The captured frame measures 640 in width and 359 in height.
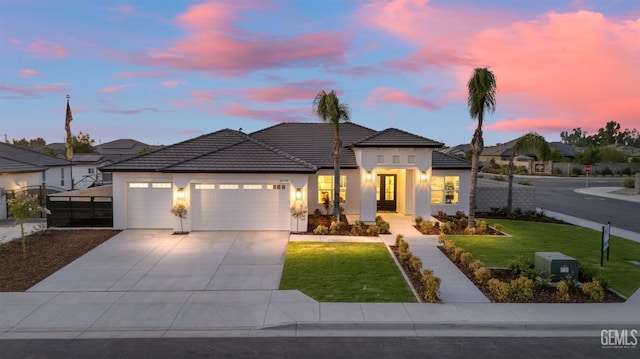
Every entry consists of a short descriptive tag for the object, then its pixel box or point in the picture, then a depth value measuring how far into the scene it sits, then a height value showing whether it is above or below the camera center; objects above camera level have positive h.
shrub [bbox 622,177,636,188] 41.16 -1.25
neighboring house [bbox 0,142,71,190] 28.19 +0.60
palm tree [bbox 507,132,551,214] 22.31 +1.37
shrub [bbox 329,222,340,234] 18.05 -2.56
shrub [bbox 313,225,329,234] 17.92 -2.63
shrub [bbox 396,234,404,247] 14.79 -2.54
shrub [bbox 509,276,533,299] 10.12 -2.94
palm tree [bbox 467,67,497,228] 17.66 +3.08
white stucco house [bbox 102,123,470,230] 18.31 -0.47
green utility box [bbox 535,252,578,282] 10.98 -2.66
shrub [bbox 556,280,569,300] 10.05 -2.98
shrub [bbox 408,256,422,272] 11.95 -2.77
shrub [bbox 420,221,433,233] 18.45 -2.57
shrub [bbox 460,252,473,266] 12.89 -2.80
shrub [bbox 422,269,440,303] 9.85 -2.88
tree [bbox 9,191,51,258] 14.17 -1.34
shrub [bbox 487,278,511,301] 10.08 -2.98
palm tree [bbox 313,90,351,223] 18.20 +2.59
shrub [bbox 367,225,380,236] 17.91 -2.67
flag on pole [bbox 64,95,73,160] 29.53 +3.19
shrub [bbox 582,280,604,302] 10.00 -2.98
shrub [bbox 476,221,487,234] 18.55 -2.63
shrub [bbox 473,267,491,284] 11.10 -2.86
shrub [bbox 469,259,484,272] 11.82 -2.78
